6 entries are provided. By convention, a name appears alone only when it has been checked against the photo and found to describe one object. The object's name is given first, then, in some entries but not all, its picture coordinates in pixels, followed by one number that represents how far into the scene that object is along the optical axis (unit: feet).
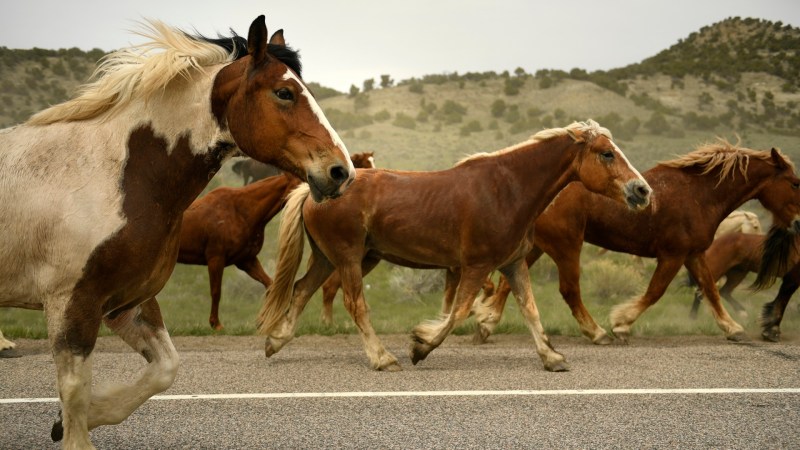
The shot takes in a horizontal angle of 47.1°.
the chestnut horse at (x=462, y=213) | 28.09
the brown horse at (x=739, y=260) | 37.76
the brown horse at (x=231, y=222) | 41.06
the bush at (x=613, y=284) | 55.47
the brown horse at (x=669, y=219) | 34.83
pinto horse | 14.23
